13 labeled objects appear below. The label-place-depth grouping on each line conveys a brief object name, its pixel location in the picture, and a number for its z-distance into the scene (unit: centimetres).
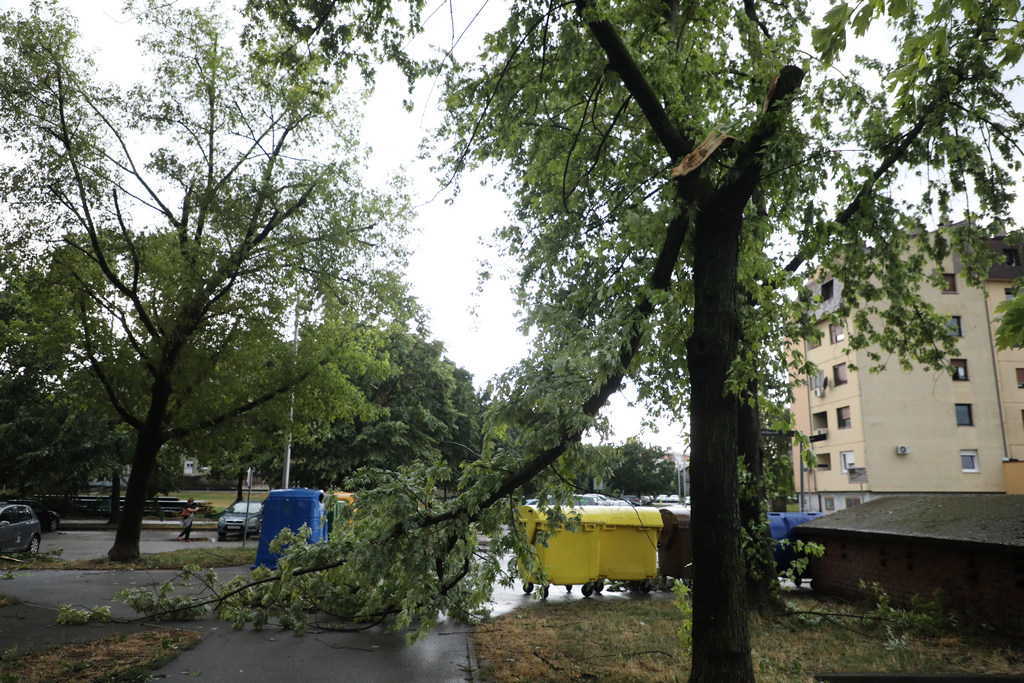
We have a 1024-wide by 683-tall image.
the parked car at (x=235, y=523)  2508
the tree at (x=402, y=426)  3222
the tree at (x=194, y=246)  1418
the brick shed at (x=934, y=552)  785
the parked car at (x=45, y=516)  2516
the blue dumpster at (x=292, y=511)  1386
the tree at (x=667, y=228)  559
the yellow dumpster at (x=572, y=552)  1204
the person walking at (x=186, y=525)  2394
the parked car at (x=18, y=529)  1628
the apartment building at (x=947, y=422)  3312
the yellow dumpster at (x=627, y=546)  1268
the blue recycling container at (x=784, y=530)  1312
